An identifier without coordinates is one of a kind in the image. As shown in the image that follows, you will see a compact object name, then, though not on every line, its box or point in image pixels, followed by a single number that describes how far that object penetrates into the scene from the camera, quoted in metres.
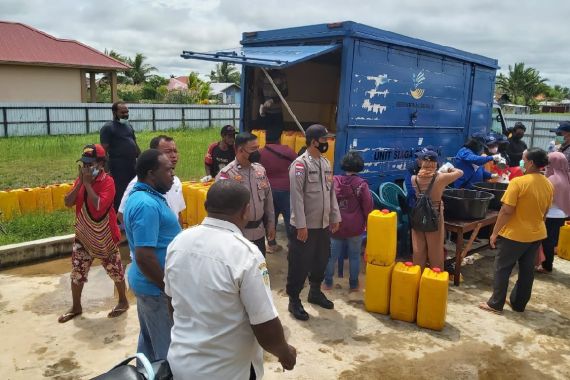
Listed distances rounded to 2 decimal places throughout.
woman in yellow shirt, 4.47
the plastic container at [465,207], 5.51
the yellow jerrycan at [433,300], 4.25
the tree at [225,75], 56.00
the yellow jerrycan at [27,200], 7.09
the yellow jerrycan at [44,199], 7.27
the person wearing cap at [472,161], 6.40
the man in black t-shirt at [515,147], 9.12
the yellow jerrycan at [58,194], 7.45
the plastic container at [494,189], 6.32
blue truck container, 5.86
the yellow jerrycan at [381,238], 4.55
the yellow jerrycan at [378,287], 4.57
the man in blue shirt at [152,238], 2.53
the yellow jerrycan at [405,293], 4.41
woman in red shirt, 3.97
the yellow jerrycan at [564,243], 6.46
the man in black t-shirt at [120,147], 6.06
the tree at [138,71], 42.53
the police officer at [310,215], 4.32
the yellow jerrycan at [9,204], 6.86
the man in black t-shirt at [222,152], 6.28
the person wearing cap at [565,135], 6.37
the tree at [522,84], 48.34
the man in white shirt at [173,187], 3.54
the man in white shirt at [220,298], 1.80
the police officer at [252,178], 4.21
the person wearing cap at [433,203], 4.91
